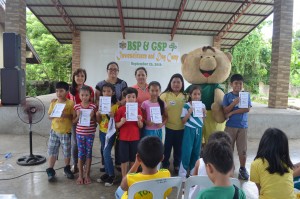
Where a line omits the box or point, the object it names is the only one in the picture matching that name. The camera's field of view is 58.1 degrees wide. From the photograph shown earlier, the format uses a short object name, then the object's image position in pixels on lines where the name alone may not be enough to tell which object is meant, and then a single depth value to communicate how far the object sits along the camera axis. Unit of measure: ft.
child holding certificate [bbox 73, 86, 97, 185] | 11.05
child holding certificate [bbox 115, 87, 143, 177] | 10.66
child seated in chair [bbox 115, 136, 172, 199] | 6.44
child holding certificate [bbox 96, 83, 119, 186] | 10.73
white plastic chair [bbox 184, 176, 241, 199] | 6.37
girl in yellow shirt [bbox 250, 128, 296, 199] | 6.47
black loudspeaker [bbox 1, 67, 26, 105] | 19.11
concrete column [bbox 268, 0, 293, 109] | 24.88
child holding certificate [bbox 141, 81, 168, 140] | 11.10
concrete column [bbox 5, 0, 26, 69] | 23.12
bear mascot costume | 12.71
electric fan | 13.35
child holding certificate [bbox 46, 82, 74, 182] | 11.63
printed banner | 38.11
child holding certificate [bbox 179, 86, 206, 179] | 11.59
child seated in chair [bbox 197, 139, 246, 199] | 4.73
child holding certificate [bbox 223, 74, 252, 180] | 12.14
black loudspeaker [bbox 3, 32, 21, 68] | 18.70
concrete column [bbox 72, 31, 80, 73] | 38.09
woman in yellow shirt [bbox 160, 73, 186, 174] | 12.01
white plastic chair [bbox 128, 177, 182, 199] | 5.89
